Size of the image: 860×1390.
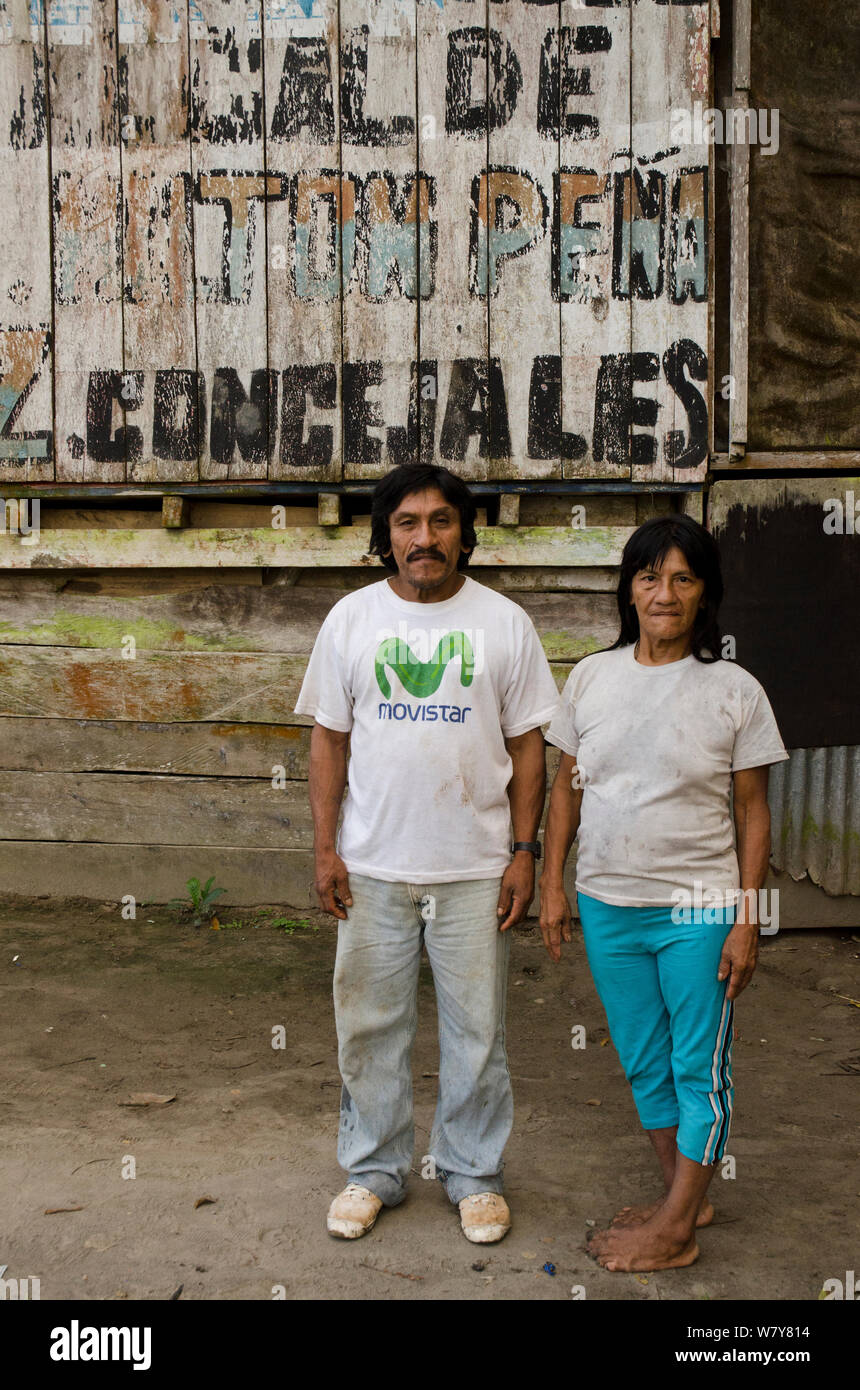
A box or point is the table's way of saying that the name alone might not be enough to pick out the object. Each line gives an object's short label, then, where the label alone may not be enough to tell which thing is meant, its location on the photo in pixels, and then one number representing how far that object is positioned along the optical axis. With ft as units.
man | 9.23
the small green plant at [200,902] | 16.93
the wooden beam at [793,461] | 15.96
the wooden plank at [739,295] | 15.75
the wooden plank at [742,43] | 15.46
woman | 8.68
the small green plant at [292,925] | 16.83
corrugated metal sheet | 16.51
